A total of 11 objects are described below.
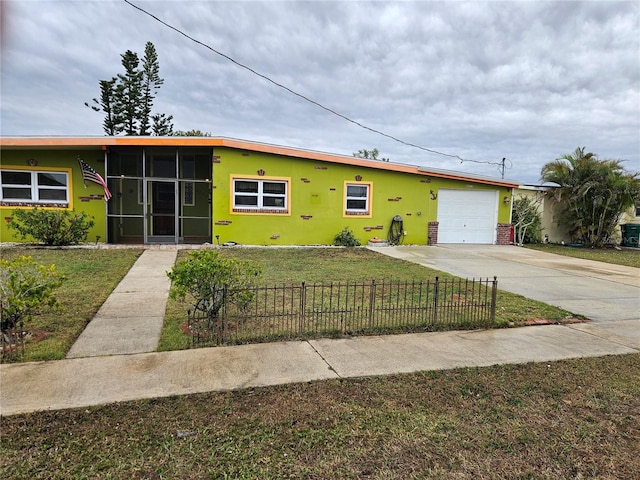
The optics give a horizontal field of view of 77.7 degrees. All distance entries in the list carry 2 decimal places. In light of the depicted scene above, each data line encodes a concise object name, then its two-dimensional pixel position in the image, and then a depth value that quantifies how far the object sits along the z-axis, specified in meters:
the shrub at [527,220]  17.53
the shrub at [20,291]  3.96
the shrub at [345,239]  14.37
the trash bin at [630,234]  18.78
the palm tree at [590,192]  16.55
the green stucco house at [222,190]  12.77
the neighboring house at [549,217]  18.61
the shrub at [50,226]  11.41
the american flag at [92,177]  12.10
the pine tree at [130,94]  29.97
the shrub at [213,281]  4.56
